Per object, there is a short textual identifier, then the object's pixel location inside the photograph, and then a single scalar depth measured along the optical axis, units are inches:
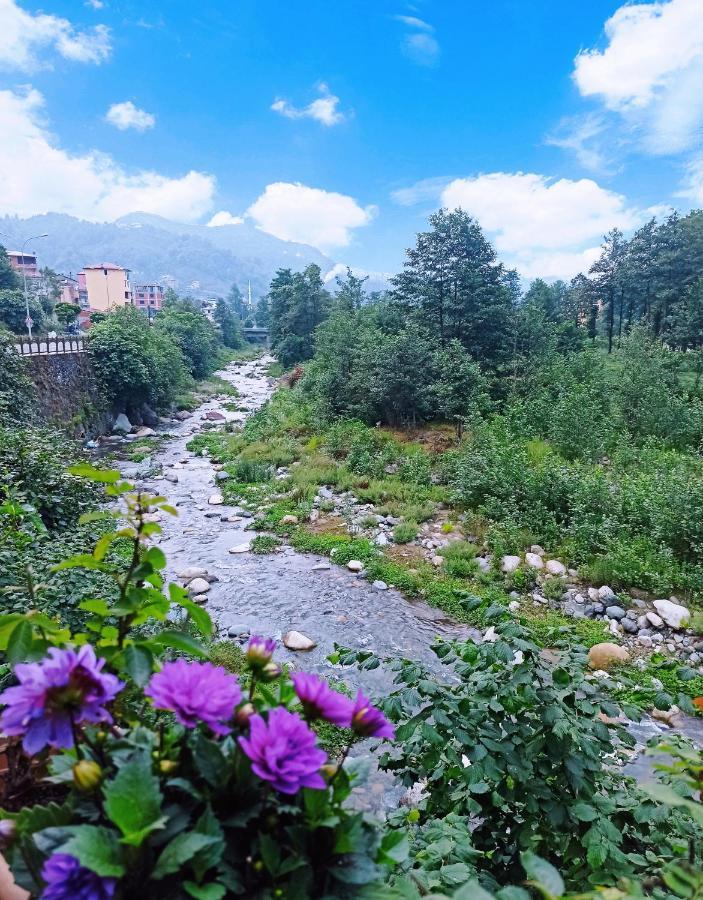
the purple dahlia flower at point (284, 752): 25.9
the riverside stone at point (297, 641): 208.4
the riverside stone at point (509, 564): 256.3
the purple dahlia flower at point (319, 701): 29.9
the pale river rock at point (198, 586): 248.4
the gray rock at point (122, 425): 612.1
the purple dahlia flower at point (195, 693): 28.0
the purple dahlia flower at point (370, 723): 30.5
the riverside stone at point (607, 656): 189.3
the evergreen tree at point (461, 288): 568.4
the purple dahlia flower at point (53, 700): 27.4
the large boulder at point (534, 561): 255.9
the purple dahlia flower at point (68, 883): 22.8
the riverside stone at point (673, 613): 207.0
